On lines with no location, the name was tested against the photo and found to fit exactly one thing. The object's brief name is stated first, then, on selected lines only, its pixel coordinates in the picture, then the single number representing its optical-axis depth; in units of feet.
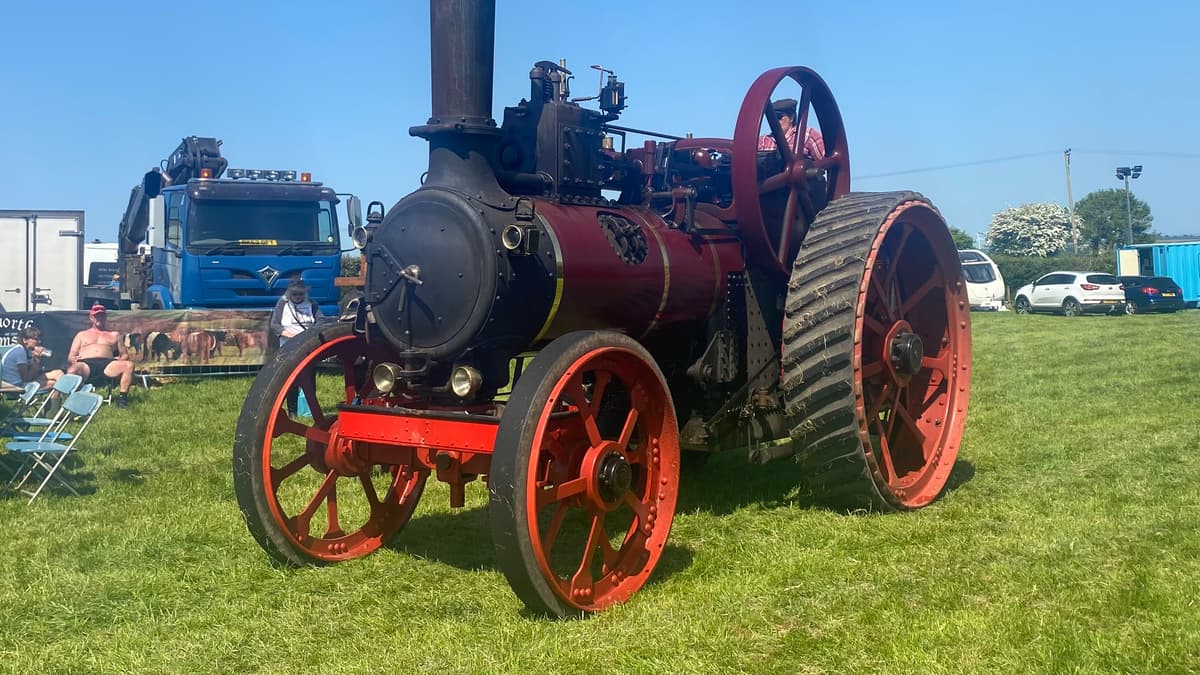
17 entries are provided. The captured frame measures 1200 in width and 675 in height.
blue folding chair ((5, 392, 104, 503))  21.34
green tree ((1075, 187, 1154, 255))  243.81
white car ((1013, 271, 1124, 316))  83.51
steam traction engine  14.01
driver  19.27
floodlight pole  152.25
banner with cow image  37.47
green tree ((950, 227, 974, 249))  223.81
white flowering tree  216.74
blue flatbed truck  42.04
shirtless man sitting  35.76
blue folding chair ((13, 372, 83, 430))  24.99
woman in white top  31.35
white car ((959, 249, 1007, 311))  88.89
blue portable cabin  101.14
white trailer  47.83
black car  85.56
